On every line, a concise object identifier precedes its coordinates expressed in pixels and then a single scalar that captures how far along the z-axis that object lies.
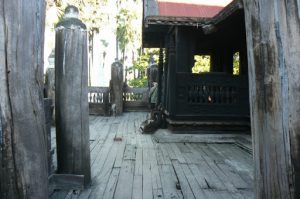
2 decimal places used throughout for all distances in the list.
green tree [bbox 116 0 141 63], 31.08
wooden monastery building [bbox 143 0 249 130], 8.86
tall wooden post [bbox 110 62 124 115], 15.54
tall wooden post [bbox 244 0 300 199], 2.07
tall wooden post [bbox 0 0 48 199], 2.20
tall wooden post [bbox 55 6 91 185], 4.15
